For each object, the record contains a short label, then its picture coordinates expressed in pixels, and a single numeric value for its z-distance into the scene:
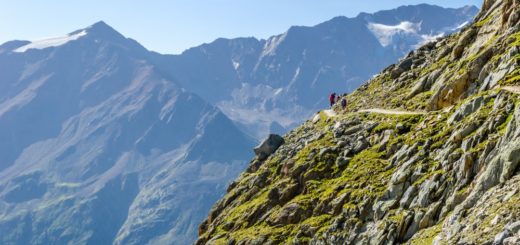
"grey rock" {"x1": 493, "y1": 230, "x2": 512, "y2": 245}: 31.25
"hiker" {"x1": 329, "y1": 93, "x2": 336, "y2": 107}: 117.88
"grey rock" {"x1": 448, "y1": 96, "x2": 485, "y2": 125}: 50.19
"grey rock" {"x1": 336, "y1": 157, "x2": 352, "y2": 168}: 63.28
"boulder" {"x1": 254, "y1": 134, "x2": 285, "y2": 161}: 91.50
